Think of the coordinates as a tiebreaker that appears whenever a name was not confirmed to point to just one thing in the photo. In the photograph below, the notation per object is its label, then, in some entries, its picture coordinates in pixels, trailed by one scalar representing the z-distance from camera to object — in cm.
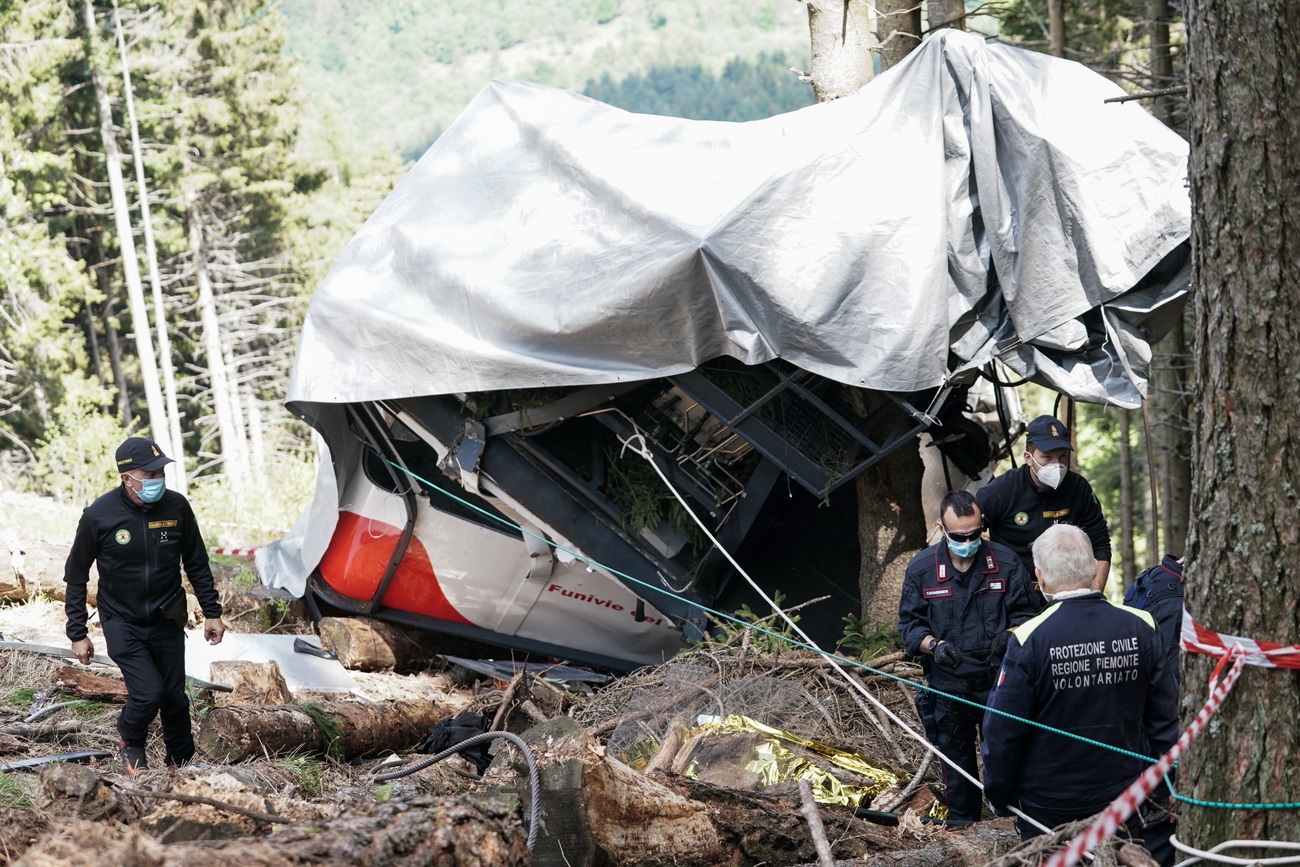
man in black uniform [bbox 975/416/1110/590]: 1045
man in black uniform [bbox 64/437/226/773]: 1059
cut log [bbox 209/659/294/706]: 1202
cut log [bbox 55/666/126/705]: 1220
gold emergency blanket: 899
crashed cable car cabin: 1056
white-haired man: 678
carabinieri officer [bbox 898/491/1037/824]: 932
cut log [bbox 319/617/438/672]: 1459
